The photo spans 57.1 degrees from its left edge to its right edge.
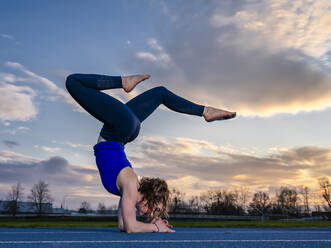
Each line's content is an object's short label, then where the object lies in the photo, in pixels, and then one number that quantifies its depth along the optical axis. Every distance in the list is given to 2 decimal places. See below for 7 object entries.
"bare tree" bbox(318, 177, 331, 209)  73.62
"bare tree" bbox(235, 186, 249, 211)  78.44
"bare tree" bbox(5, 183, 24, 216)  68.06
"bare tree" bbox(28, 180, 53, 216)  72.00
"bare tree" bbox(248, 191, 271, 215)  78.62
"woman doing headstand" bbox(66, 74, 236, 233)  3.43
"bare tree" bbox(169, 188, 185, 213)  76.35
